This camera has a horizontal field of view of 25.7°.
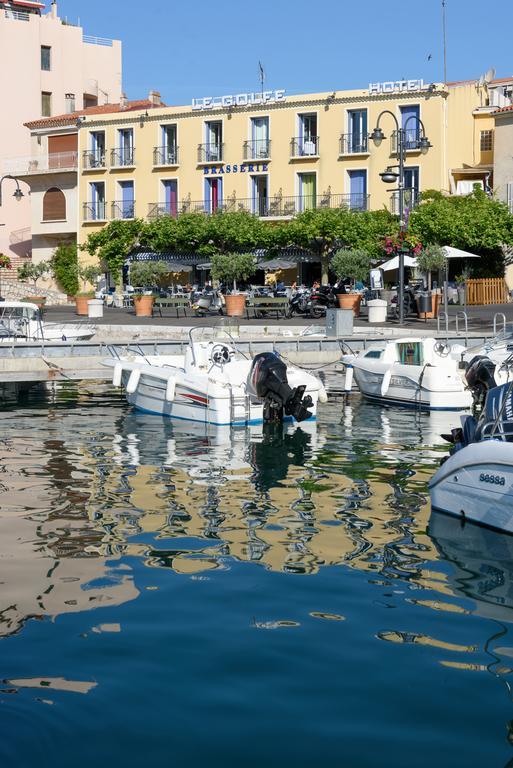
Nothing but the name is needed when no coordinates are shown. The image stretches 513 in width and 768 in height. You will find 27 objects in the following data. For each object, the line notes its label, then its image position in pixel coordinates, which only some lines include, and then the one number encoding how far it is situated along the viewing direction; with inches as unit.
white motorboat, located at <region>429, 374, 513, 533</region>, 410.6
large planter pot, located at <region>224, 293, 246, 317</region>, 1596.9
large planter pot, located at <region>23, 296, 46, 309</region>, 1801.9
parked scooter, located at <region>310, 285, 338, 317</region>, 1561.3
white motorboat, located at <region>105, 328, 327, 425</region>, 765.9
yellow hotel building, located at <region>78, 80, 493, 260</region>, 2091.5
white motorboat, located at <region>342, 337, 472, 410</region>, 849.5
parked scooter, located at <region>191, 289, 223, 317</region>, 1676.9
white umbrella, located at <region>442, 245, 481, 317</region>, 1654.8
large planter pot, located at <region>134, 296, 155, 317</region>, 1681.8
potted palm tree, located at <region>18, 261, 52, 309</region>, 2285.9
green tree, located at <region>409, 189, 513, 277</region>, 1871.3
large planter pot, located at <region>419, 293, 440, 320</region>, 1469.0
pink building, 2733.8
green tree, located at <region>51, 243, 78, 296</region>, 2432.3
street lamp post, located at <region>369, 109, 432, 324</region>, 1267.2
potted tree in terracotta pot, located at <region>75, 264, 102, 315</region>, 1758.1
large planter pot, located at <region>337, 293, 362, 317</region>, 1518.2
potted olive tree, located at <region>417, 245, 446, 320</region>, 1574.8
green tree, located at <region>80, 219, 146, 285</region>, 2333.9
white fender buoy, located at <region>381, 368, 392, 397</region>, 892.0
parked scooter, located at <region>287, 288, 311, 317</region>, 1569.9
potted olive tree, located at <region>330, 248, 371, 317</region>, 1657.2
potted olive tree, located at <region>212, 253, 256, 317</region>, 1774.1
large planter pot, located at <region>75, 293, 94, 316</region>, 1752.3
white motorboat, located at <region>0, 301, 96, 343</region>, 1147.9
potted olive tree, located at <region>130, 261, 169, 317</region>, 1843.0
